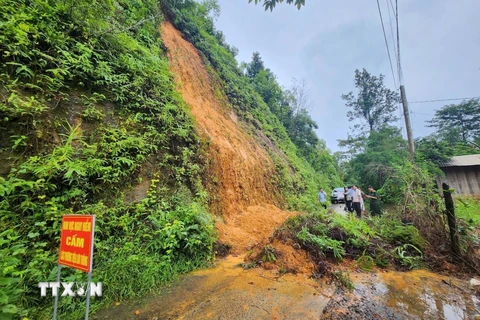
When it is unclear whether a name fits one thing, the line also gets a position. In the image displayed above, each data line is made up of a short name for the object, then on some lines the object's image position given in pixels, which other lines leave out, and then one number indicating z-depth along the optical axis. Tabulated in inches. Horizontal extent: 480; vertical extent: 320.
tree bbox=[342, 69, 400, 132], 1141.1
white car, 715.4
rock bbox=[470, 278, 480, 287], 132.8
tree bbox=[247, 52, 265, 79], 935.0
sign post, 76.7
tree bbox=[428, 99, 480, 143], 1128.0
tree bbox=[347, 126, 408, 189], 522.3
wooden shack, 600.1
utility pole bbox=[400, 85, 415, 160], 395.5
